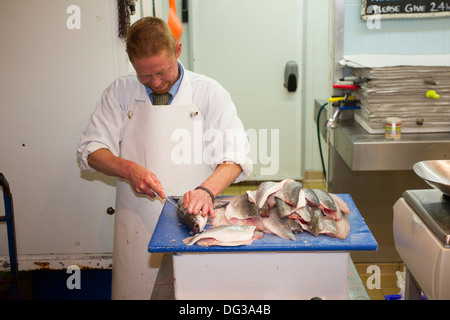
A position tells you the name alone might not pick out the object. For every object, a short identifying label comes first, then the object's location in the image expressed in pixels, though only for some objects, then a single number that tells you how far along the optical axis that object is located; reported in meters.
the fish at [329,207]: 1.88
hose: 4.35
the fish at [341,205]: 1.95
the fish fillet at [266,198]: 1.91
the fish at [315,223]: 1.76
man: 2.44
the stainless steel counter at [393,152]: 3.16
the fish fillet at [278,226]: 1.75
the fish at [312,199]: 1.91
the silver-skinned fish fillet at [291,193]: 1.86
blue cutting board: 1.68
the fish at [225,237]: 1.71
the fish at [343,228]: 1.74
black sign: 3.63
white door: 5.10
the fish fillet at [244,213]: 1.88
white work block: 1.74
